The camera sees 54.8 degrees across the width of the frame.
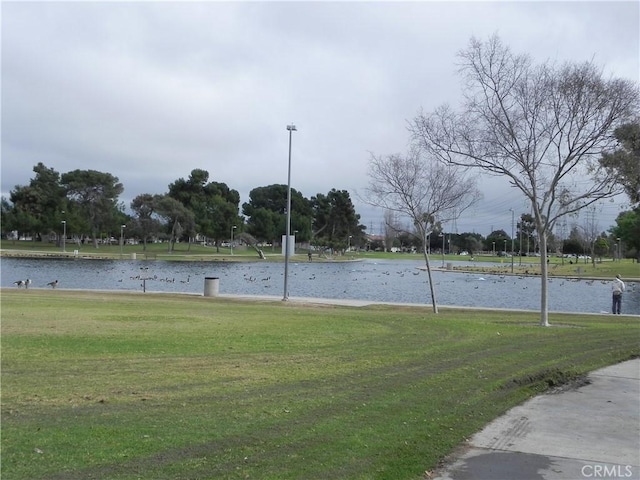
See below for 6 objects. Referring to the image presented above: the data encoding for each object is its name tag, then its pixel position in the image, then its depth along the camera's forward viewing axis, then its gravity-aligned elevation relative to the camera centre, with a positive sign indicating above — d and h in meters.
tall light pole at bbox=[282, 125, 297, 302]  28.47 +0.28
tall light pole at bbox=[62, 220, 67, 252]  111.44 +2.42
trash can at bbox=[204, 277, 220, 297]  29.97 -1.98
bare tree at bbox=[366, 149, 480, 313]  26.36 +2.65
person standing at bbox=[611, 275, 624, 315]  28.80 -1.60
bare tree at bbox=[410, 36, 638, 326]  18.28 +4.11
